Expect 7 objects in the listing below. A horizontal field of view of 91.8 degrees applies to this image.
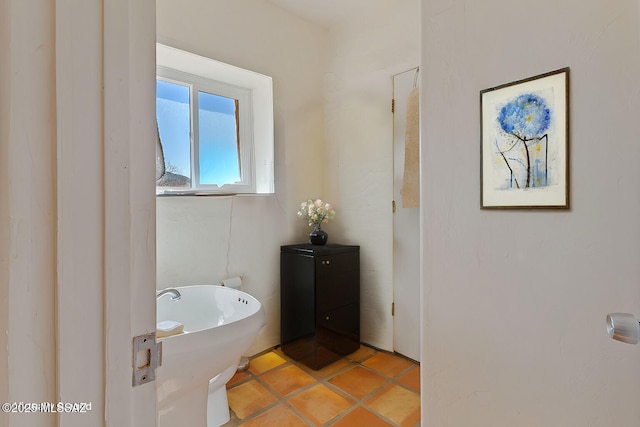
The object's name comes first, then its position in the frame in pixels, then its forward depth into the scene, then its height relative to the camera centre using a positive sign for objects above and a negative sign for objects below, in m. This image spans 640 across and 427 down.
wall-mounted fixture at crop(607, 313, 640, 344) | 0.64 -0.24
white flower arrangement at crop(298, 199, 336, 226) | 2.39 +0.00
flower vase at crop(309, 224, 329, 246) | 2.40 -0.19
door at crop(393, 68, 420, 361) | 2.20 -0.28
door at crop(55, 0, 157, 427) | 0.38 +0.01
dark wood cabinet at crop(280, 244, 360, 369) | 2.12 -0.65
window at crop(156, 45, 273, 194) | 1.97 +0.61
